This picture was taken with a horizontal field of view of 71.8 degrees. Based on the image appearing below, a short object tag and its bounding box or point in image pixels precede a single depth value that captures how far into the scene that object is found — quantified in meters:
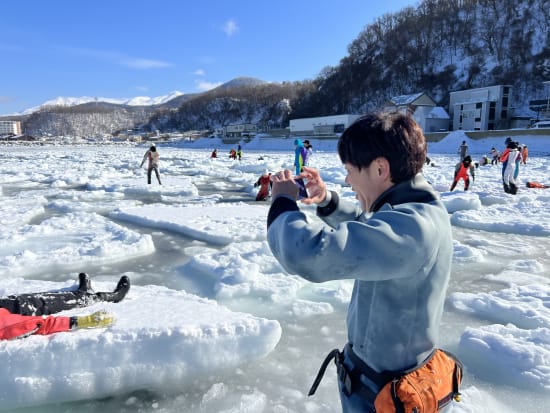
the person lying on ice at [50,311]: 2.74
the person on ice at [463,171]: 10.74
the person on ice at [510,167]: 10.64
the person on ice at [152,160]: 12.86
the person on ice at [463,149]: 16.03
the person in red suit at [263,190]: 10.45
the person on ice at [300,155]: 11.57
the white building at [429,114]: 48.25
